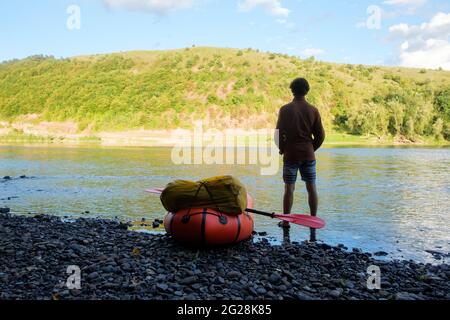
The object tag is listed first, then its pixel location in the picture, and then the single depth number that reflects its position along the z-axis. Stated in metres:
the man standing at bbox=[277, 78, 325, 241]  7.77
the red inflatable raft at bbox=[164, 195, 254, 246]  6.33
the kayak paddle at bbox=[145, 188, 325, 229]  7.56
